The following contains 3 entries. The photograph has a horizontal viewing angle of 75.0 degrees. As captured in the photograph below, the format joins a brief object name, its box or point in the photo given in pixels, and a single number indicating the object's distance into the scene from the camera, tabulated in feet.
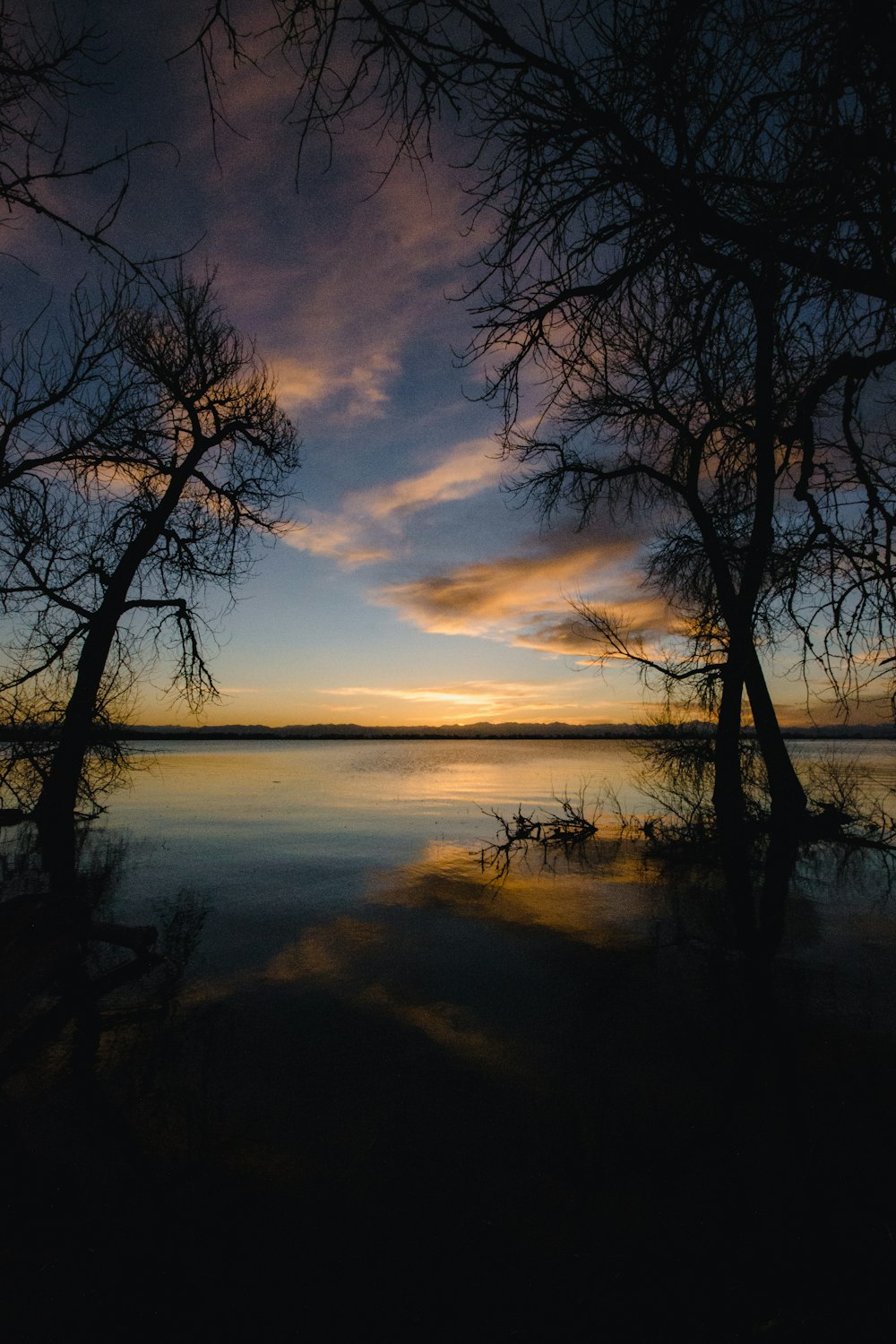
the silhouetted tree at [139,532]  27.68
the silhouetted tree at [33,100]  7.71
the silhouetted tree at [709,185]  7.11
